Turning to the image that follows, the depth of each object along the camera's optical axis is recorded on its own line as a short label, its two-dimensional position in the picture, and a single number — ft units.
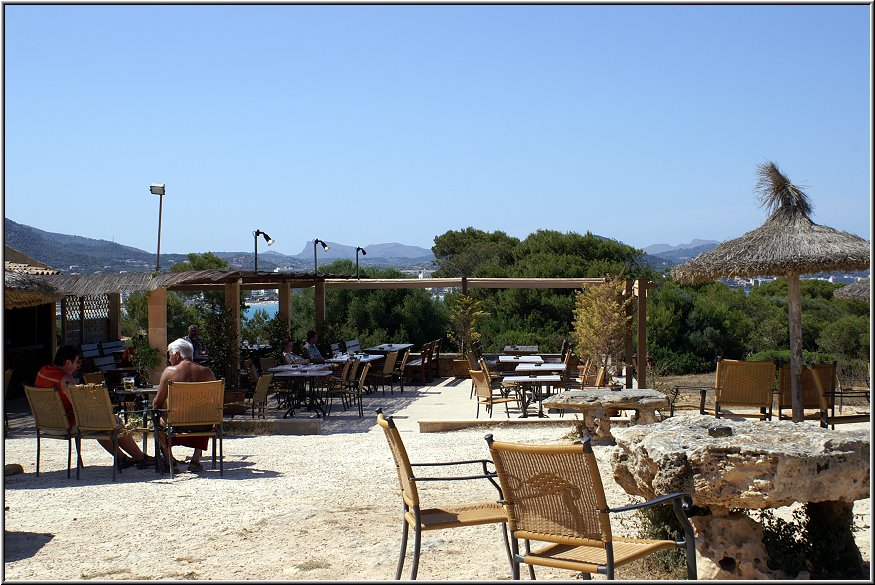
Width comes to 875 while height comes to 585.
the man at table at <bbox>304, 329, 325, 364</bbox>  46.73
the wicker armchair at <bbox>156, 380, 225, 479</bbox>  25.35
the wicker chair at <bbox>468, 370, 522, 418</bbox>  36.40
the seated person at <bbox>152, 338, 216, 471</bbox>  26.07
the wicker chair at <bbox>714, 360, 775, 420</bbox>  30.30
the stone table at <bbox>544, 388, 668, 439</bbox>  29.01
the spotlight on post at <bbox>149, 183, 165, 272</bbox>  48.88
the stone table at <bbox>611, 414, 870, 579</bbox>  13.38
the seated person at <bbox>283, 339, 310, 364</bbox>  44.04
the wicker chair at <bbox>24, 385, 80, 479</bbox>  25.85
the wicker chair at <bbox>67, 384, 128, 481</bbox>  25.27
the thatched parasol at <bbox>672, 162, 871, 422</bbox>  31.78
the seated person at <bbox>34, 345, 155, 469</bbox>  26.68
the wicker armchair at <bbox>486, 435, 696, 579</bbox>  11.85
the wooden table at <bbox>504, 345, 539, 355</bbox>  57.21
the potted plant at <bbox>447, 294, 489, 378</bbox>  58.90
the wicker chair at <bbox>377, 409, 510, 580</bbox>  14.08
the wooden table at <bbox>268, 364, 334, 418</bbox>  37.63
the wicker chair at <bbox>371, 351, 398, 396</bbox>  48.39
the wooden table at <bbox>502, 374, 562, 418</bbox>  36.32
